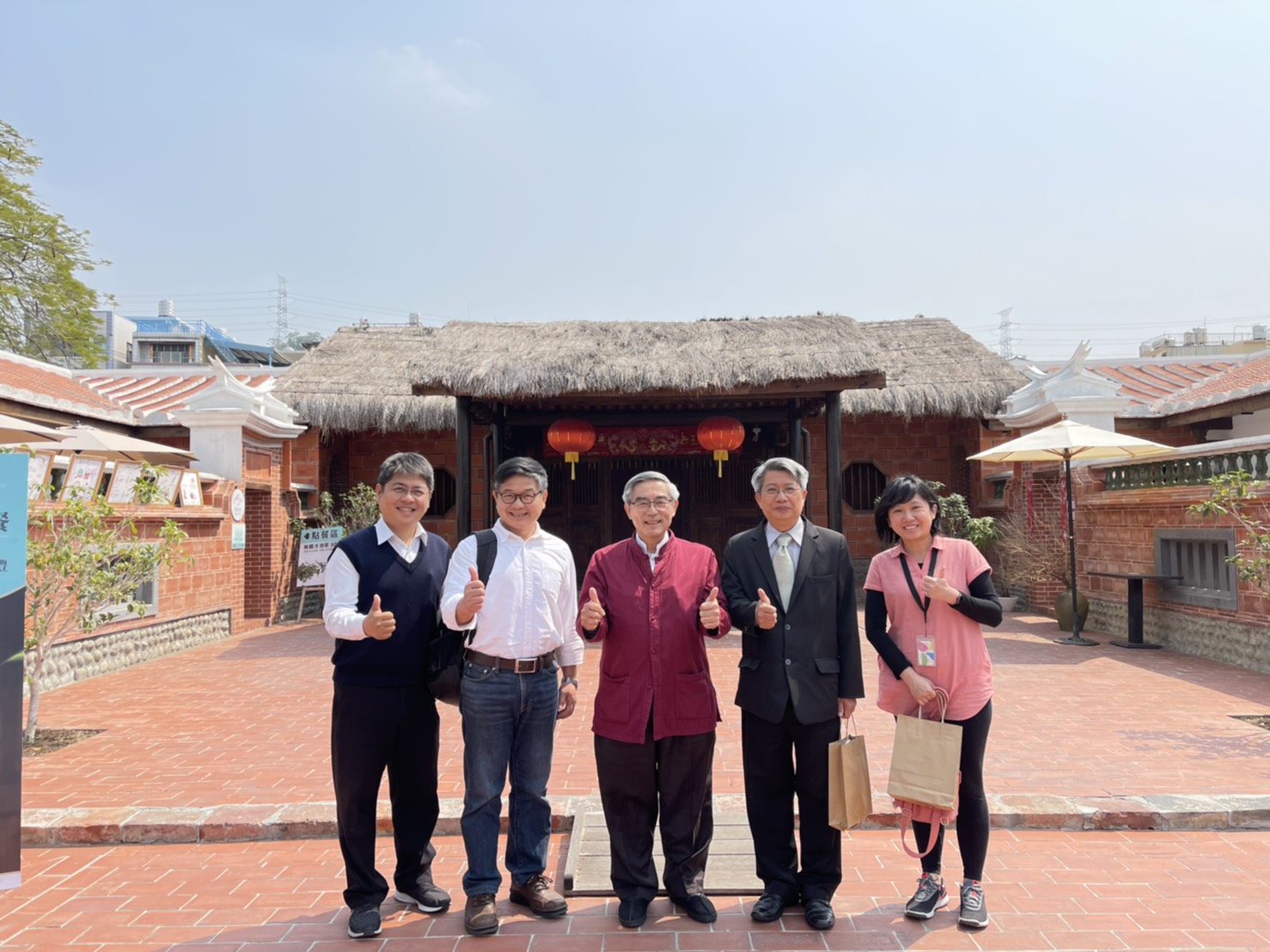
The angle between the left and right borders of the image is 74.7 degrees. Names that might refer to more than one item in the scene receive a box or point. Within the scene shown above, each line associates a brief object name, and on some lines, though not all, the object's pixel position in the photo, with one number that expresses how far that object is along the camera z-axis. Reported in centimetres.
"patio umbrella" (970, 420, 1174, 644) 852
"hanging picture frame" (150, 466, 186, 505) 828
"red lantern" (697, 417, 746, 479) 1019
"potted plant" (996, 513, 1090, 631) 970
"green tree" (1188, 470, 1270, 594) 588
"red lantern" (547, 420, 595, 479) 1017
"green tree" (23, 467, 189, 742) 536
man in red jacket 296
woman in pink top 294
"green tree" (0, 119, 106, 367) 1566
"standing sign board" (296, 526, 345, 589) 1123
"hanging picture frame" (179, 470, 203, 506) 879
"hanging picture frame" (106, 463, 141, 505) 750
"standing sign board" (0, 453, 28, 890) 279
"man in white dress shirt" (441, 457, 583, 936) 295
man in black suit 295
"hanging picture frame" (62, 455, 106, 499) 681
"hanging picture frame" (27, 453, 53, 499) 656
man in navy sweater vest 292
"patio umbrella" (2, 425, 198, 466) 779
